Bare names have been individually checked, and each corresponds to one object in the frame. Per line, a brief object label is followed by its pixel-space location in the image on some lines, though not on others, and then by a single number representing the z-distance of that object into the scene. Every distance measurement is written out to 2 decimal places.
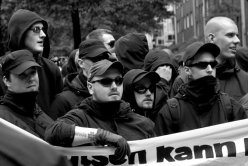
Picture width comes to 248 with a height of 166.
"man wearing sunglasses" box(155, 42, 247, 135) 5.14
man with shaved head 6.36
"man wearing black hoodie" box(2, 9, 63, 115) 5.83
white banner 4.57
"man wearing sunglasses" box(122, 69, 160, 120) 5.49
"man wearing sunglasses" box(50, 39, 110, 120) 5.75
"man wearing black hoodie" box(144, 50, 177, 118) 7.04
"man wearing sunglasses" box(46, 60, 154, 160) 4.66
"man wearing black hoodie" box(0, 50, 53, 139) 4.96
